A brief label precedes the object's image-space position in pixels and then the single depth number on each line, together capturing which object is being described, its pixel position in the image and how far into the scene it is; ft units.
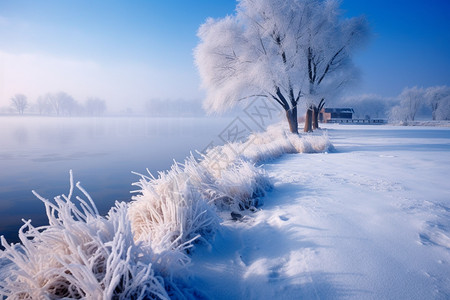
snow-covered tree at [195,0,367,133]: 43.06
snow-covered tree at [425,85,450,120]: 160.35
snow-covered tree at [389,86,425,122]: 168.76
